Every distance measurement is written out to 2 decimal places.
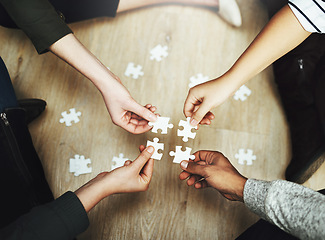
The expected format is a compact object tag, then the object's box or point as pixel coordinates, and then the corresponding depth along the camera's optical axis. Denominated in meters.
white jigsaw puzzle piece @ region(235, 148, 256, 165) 1.67
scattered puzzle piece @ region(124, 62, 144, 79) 1.82
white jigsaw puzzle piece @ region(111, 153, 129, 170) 1.63
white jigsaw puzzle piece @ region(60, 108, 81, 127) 1.71
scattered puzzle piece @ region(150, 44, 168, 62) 1.86
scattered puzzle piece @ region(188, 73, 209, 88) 1.80
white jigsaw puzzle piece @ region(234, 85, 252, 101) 1.79
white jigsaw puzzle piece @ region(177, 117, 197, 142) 1.40
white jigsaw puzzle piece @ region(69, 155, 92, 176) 1.62
